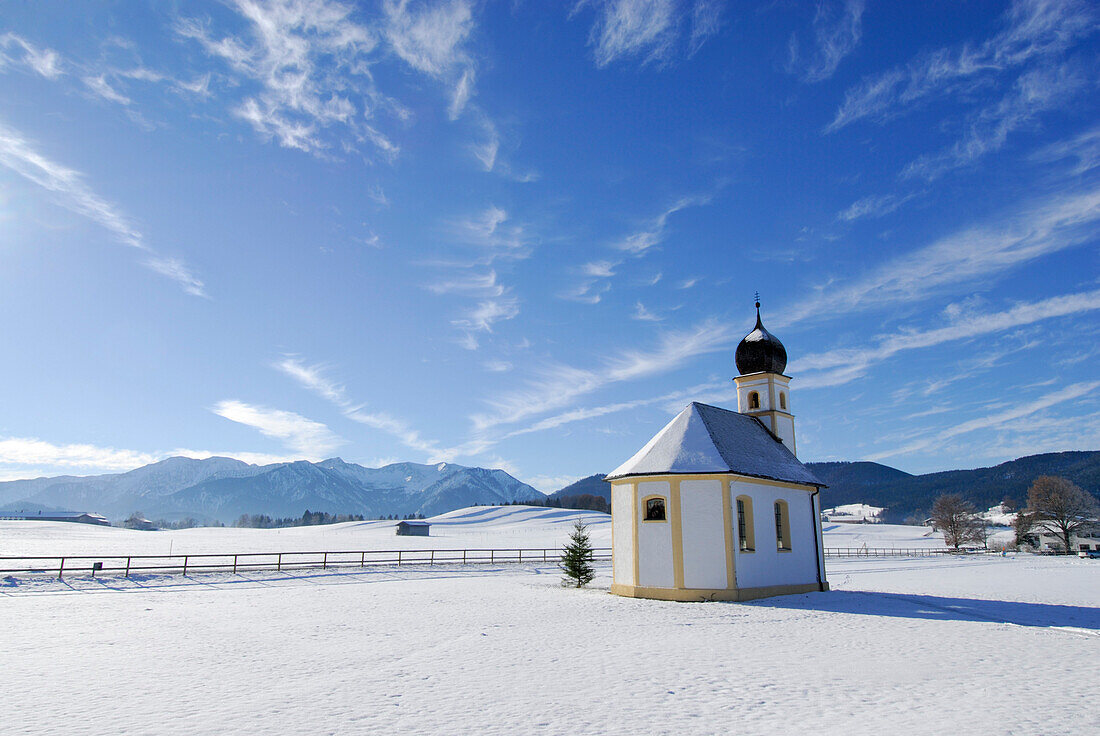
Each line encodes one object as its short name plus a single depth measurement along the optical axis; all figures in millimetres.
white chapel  22891
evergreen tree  28281
